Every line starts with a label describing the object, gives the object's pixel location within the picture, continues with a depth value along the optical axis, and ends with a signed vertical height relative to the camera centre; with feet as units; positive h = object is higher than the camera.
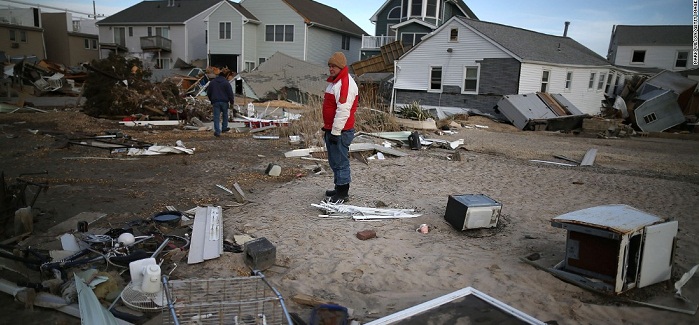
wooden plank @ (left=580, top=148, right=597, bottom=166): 33.66 -5.18
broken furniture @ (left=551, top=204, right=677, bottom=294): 11.23 -4.16
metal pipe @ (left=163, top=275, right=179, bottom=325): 7.91 -4.51
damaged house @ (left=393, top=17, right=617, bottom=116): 72.08 +3.98
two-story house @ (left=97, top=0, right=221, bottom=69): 130.00 +12.56
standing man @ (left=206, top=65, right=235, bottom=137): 39.22 -1.75
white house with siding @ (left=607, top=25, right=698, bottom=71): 122.83 +15.46
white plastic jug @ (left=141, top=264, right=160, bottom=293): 10.49 -5.09
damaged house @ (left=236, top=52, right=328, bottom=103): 88.89 +0.10
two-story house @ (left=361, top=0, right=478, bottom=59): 102.99 +17.11
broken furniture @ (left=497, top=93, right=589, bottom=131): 62.69 -2.95
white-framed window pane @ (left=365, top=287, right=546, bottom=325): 9.05 -4.91
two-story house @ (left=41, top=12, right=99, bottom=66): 145.28 +9.92
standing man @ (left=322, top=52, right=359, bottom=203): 18.12 -1.32
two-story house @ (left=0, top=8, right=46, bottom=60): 122.01 +10.31
